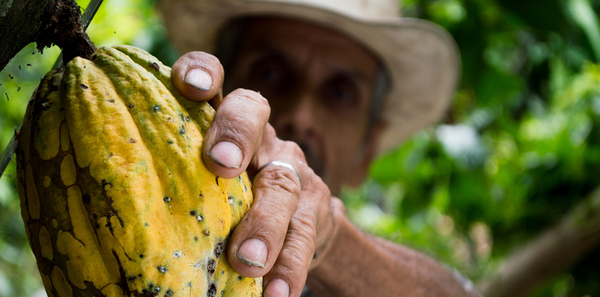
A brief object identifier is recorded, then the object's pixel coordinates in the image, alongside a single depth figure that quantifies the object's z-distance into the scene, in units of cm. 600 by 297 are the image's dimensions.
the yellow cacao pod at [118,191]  48
